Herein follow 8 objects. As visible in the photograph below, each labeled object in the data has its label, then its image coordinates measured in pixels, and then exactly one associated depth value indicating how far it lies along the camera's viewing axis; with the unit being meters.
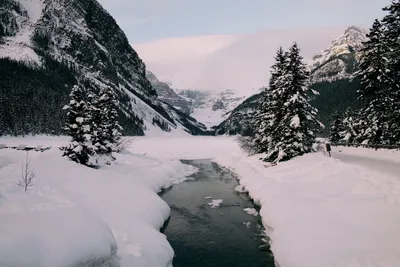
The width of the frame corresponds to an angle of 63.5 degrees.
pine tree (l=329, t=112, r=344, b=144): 65.92
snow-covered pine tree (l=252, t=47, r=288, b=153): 35.91
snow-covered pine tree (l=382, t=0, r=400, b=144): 26.54
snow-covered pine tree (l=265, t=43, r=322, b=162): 31.58
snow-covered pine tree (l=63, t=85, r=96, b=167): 28.38
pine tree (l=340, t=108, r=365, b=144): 47.38
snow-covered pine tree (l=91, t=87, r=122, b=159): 35.47
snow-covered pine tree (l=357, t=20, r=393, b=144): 32.94
